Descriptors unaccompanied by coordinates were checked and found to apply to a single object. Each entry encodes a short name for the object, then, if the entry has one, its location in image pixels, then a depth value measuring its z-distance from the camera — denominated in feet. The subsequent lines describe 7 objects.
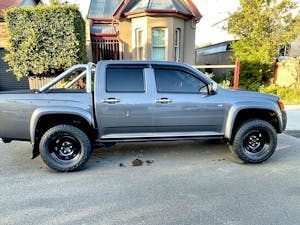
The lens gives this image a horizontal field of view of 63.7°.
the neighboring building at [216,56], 53.11
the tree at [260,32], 38.01
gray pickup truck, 13.37
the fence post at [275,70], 40.63
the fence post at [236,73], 29.89
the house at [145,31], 41.50
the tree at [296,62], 37.38
